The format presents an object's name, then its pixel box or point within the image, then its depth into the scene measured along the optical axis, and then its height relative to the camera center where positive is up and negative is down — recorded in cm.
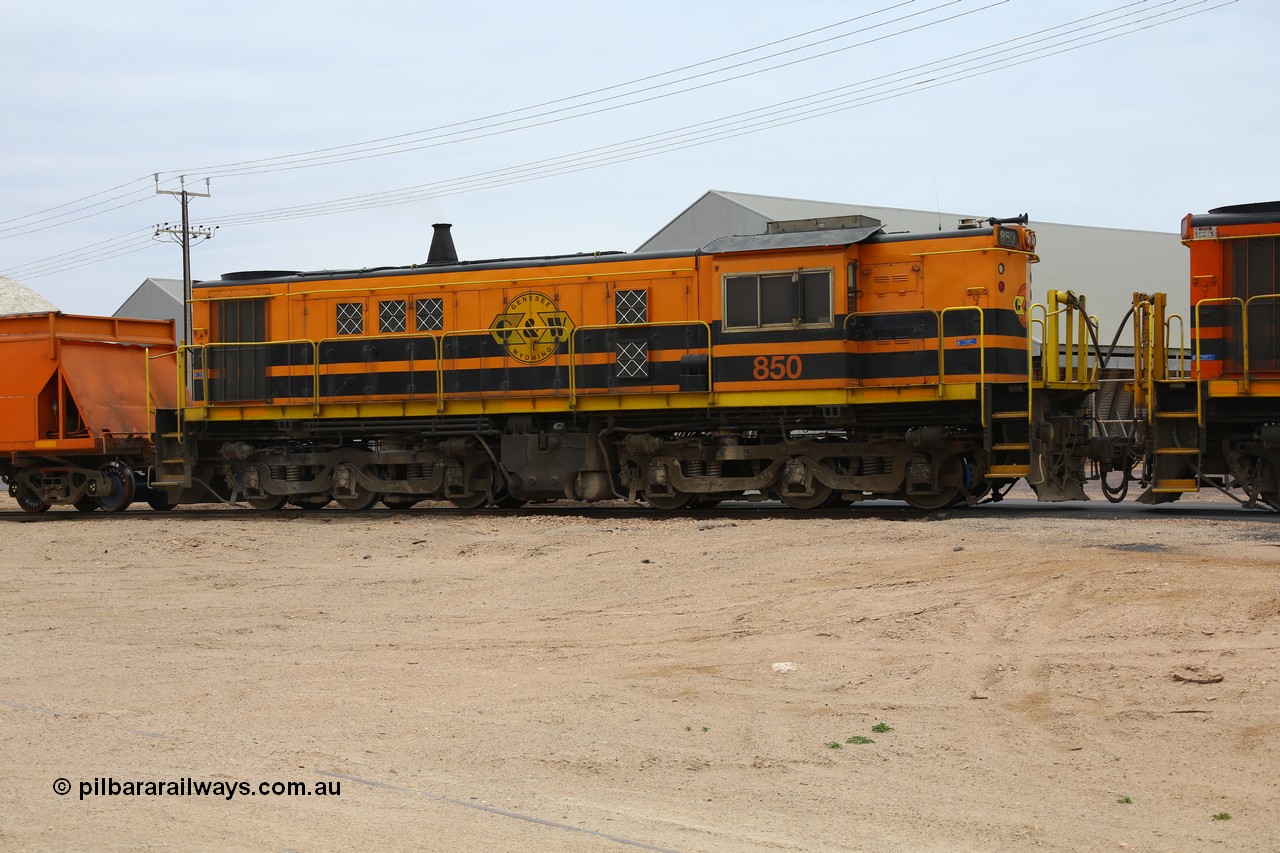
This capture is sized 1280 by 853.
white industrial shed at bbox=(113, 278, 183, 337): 6681 +555
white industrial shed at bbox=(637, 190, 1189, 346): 4128 +539
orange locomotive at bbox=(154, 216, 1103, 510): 1667 +33
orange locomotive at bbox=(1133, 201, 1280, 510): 1588 +28
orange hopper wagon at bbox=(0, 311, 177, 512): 2197 -11
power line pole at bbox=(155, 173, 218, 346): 4844 +663
